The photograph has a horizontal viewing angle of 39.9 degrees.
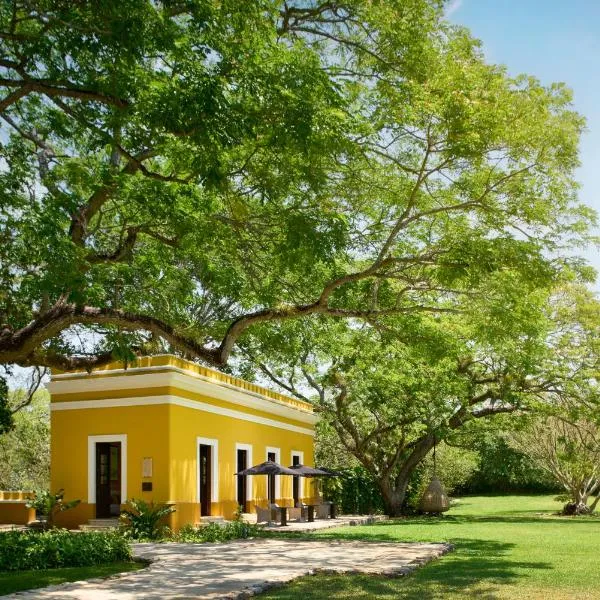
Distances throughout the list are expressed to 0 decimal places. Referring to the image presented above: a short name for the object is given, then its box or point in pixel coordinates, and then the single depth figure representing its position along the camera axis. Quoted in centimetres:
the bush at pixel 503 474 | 4422
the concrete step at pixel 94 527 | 1864
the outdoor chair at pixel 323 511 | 2586
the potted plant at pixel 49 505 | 1897
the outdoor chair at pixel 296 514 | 2461
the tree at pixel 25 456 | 3712
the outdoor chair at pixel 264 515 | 2181
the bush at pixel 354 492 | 3062
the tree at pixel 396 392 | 2330
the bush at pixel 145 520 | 1750
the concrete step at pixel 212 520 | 2013
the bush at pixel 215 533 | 1722
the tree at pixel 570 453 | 2664
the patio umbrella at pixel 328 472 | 2402
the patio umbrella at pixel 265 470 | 2103
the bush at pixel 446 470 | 3274
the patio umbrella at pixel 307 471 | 2308
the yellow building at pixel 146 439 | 1902
